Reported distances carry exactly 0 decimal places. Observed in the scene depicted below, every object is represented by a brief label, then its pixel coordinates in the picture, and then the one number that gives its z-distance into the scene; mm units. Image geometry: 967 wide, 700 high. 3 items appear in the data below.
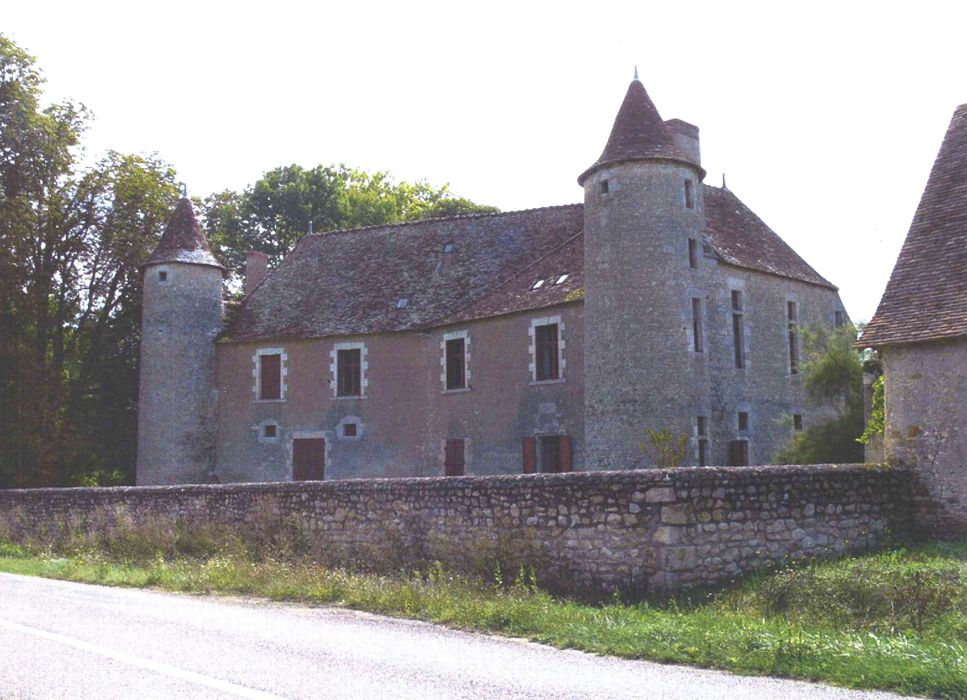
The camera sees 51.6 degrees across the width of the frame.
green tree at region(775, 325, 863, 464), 20031
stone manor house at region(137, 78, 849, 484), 21797
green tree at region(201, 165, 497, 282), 46312
